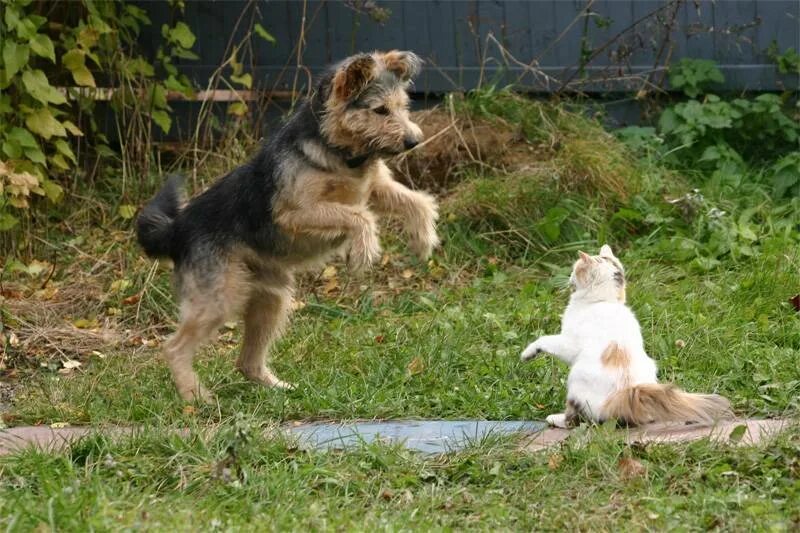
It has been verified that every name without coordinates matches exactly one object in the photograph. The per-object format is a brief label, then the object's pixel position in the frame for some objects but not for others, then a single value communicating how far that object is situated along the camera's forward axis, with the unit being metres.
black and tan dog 13.25
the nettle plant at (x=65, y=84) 17.28
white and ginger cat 10.45
